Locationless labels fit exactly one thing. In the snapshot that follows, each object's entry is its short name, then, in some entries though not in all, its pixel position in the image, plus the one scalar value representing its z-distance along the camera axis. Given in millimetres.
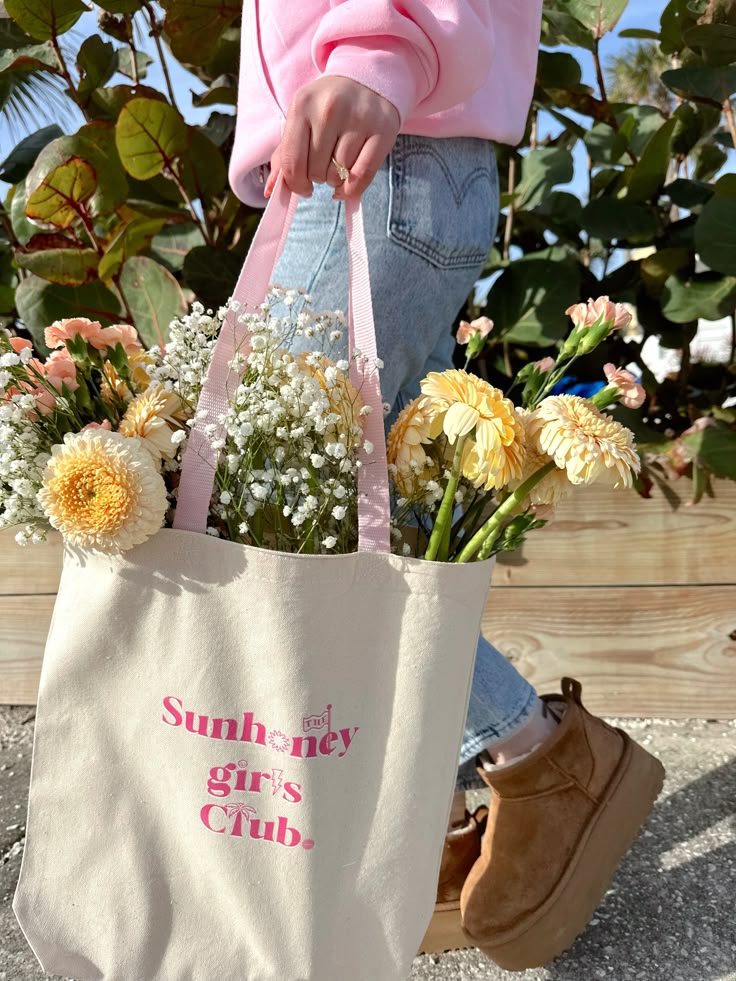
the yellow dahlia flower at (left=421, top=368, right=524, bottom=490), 667
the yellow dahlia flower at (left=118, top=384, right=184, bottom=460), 699
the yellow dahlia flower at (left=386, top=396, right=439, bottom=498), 720
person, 750
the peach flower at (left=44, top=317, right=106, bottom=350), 782
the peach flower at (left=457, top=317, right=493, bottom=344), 803
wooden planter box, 1503
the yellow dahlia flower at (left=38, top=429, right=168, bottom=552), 653
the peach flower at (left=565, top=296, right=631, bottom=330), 728
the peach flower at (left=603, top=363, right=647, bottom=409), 726
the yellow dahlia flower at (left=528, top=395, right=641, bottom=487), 664
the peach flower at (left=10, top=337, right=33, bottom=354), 794
